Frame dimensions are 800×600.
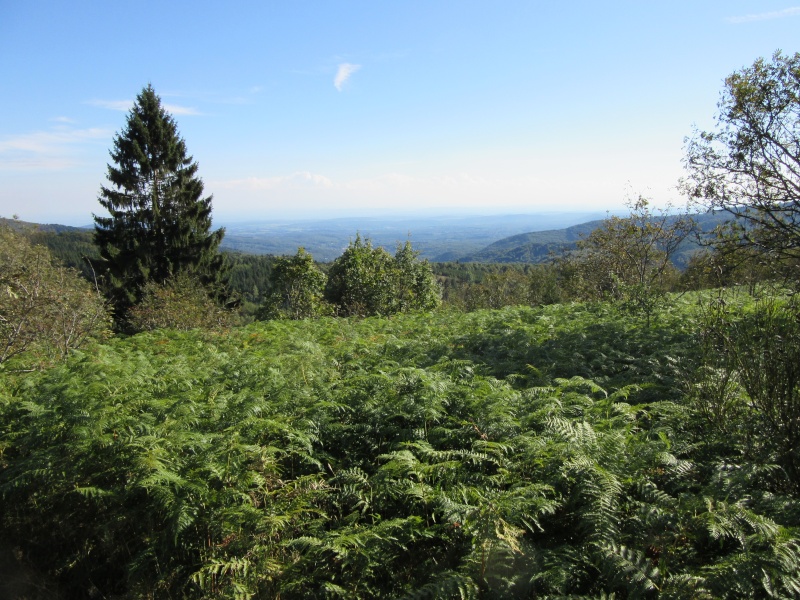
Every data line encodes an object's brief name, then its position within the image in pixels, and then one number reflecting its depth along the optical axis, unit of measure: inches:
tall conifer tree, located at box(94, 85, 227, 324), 1199.6
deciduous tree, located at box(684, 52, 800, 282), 406.3
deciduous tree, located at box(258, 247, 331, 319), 1077.8
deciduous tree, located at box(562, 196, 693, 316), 689.0
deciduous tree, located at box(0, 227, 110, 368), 377.7
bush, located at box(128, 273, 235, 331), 657.6
